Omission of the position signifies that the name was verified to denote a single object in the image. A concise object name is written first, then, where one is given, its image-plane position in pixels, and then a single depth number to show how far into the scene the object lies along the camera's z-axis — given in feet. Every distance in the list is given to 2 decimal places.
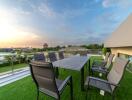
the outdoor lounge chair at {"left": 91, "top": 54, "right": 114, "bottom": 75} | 7.51
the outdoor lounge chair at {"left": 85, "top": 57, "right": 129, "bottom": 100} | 4.55
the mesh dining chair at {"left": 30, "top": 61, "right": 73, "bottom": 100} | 3.80
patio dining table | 5.88
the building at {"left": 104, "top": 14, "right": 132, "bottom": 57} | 11.67
